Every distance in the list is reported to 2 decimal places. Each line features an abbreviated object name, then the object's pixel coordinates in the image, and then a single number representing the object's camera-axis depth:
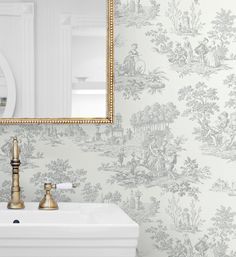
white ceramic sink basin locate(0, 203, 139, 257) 1.64
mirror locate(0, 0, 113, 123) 2.21
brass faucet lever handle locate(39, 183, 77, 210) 2.07
